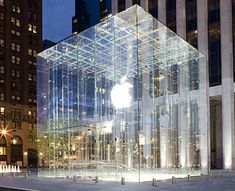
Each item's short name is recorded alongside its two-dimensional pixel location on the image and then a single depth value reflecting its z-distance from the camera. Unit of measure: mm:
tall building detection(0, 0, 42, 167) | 59207
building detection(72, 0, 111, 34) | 94099
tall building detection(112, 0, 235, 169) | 33574
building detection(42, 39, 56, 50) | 98676
